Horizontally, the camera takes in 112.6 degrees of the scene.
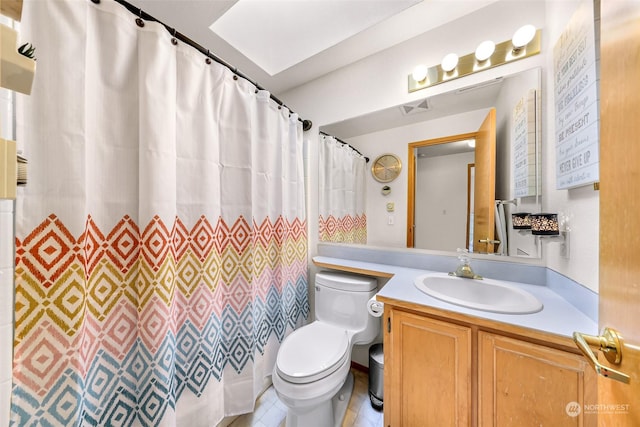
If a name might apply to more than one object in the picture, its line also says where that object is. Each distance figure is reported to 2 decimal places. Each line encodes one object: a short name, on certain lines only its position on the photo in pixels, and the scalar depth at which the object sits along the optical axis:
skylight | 1.18
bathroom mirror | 1.09
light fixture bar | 1.09
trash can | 1.32
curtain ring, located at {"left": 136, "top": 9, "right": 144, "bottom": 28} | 0.83
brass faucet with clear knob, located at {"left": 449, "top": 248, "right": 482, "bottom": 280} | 1.13
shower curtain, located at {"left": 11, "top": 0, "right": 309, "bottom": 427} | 0.65
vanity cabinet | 0.66
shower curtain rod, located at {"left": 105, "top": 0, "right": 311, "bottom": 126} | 0.80
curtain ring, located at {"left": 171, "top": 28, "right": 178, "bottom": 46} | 0.91
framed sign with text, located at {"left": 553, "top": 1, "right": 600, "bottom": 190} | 0.70
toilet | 1.01
